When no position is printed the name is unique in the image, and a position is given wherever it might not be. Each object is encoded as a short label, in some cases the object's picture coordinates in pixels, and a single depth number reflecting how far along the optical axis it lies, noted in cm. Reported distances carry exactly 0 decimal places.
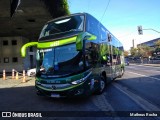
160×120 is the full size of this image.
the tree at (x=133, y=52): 5726
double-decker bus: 465
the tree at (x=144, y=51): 4998
